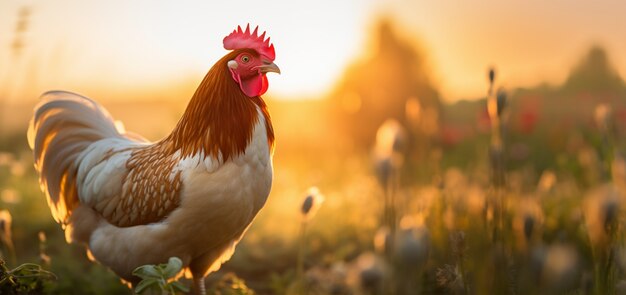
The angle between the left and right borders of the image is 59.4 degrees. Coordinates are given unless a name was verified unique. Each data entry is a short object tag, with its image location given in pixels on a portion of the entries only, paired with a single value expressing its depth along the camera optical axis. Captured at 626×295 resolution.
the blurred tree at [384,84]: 12.05
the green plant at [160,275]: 2.48
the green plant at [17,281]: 2.82
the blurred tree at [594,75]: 17.95
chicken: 2.79
